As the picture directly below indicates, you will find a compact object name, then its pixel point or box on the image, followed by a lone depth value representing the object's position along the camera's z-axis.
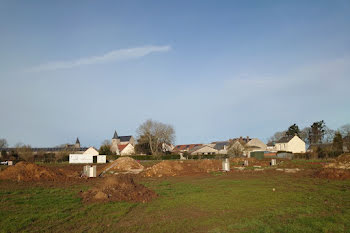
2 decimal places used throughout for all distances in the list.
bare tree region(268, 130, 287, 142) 115.71
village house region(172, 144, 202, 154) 130.57
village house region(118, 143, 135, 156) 96.62
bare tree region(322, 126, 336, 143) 89.75
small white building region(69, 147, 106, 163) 56.53
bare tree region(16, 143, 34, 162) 53.00
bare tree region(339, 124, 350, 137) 77.87
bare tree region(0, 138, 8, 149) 104.66
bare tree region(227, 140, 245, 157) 62.38
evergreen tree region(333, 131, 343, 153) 59.12
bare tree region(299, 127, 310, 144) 101.94
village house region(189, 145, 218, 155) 91.56
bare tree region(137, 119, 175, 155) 79.44
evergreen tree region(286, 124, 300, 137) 102.06
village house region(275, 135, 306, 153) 83.44
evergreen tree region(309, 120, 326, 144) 95.31
